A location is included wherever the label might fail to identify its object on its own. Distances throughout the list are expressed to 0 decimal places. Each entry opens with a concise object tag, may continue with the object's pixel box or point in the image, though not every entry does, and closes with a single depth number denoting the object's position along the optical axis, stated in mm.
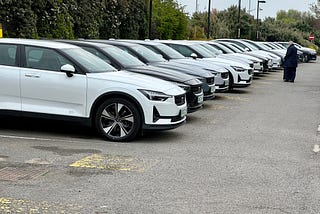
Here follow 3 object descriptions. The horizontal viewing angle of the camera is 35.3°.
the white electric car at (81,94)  8047
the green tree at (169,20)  40438
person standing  21625
